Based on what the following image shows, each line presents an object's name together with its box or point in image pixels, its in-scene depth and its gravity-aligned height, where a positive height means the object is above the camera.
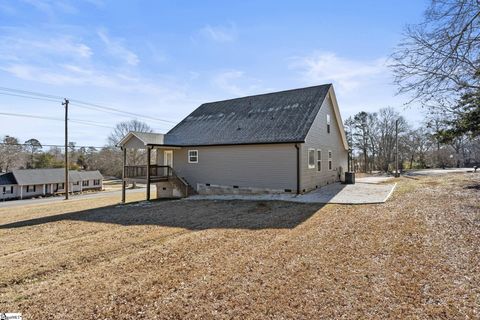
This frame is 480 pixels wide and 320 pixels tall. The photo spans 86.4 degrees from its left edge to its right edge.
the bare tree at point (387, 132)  39.16 +5.05
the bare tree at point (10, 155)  48.31 +2.18
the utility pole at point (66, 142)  24.72 +2.41
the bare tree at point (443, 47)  5.25 +2.55
